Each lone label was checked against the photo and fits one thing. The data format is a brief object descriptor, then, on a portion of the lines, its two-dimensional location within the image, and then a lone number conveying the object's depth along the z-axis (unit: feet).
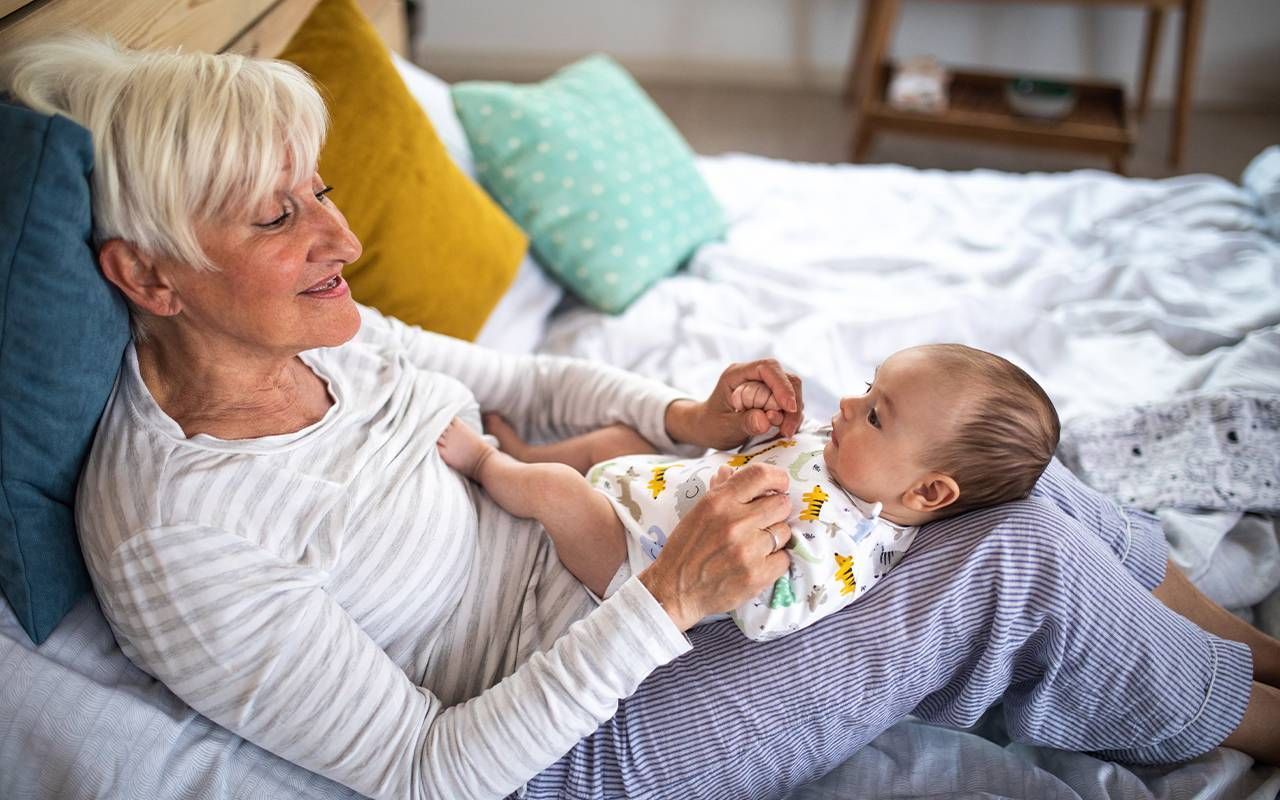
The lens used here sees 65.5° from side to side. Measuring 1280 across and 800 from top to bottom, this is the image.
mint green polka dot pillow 6.20
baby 3.52
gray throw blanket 4.69
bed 3.27
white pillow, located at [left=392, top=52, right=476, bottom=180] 6.44
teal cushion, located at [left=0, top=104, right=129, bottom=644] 2.94
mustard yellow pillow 5.10
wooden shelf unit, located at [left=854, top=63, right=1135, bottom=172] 10.00
